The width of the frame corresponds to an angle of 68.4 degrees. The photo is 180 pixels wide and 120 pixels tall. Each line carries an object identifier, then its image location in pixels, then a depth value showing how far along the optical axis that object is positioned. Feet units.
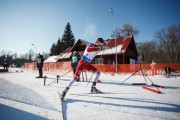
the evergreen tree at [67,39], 183.83
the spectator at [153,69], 54.10
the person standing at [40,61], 39.19
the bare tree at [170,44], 132.84
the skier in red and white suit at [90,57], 16.67
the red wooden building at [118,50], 87.58
